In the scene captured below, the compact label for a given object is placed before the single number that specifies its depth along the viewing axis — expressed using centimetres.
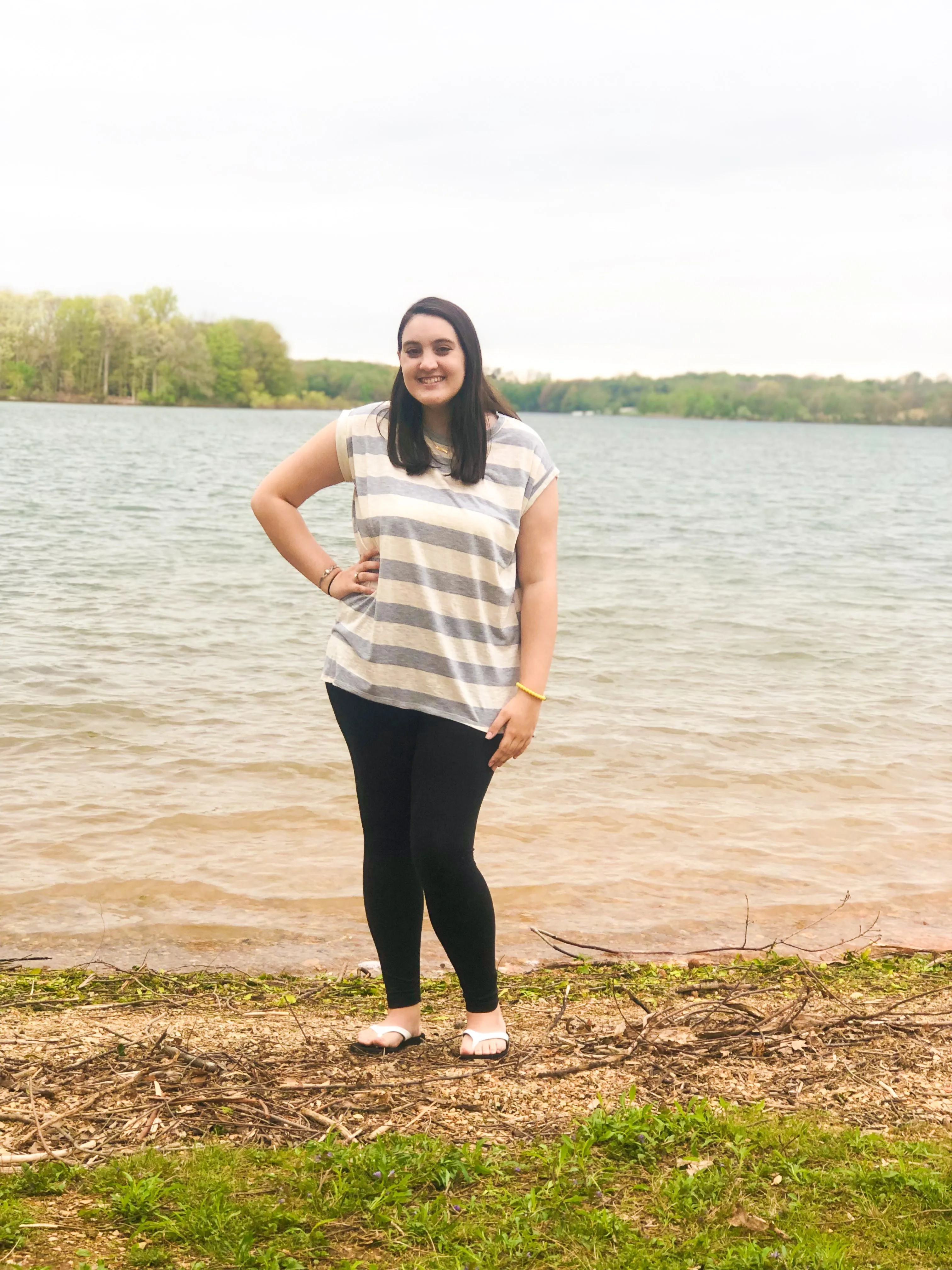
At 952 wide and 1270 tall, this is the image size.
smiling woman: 332
